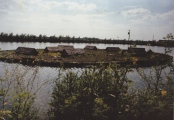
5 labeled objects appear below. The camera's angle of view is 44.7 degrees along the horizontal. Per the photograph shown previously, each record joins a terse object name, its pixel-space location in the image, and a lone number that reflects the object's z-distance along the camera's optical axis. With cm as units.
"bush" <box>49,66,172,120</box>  483
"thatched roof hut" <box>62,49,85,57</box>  3766
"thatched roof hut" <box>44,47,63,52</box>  4156
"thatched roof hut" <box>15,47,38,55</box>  3738
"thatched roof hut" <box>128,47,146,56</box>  4342
